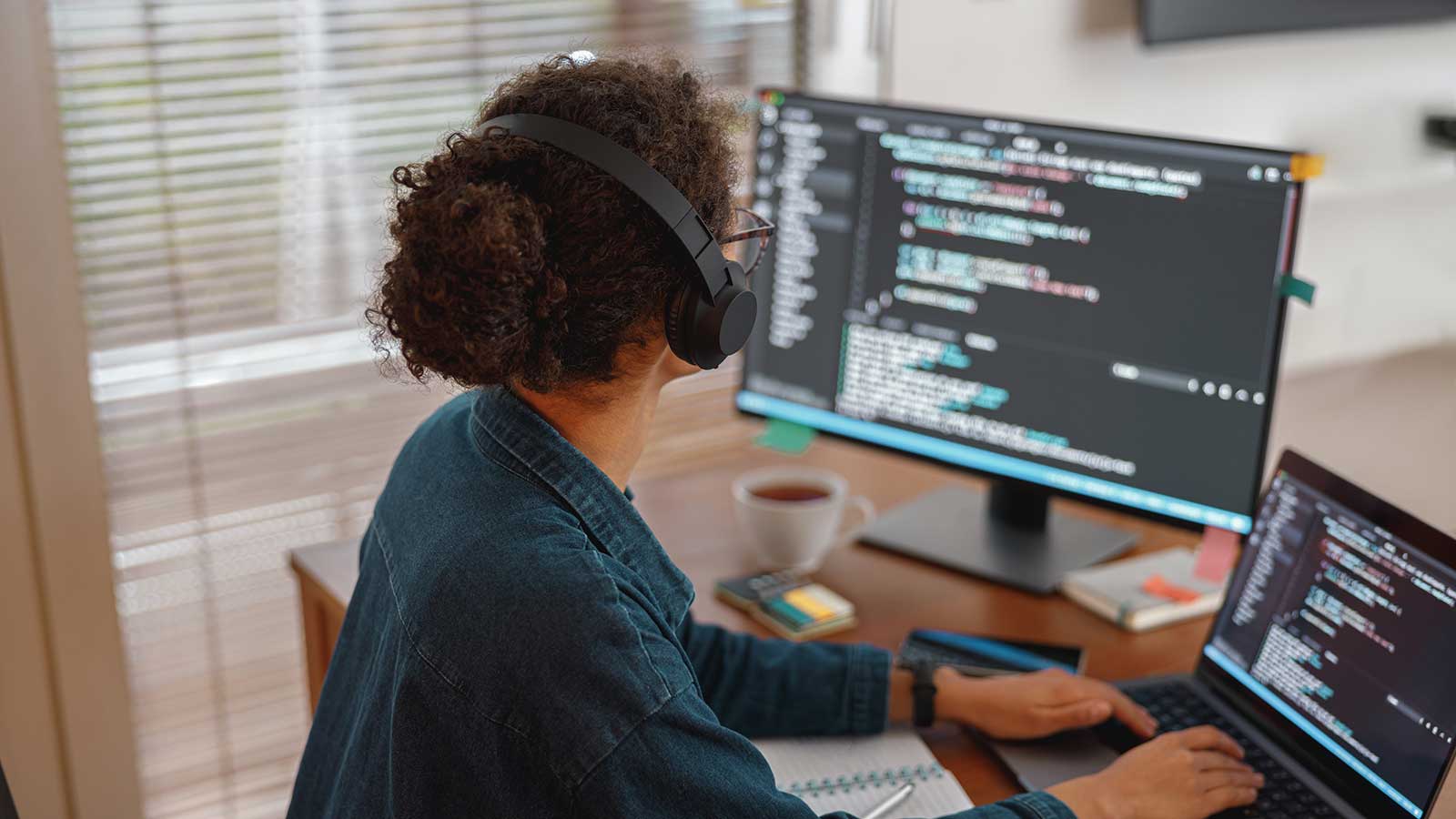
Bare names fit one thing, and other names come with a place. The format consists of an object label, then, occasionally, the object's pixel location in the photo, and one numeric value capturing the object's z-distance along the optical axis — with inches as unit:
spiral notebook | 43.2
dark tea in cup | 59.6
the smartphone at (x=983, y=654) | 49.9
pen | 42.2
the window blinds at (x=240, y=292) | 66.5
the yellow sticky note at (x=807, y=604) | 54.2
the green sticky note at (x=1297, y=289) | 48.6
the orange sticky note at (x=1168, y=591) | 54.6
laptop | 39.1
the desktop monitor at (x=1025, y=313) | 51.4
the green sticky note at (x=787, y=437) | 63.0
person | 32.5
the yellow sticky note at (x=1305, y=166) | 48.5
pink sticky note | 52.7
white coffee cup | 56.8
